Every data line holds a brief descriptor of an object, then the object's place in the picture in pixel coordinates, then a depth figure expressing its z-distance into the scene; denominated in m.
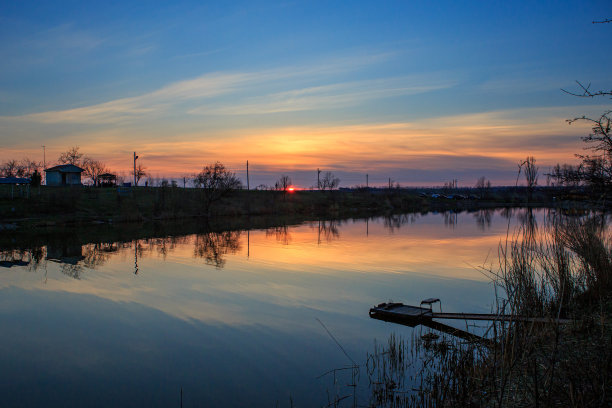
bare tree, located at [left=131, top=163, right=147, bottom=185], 87.25
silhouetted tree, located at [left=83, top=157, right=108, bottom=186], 84.24
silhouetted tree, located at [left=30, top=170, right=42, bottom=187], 59.45
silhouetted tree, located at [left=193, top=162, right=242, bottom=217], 56.34
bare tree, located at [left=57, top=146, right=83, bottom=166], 81.38
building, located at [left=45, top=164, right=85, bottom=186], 64.12
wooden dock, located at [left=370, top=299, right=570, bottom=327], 10.25
